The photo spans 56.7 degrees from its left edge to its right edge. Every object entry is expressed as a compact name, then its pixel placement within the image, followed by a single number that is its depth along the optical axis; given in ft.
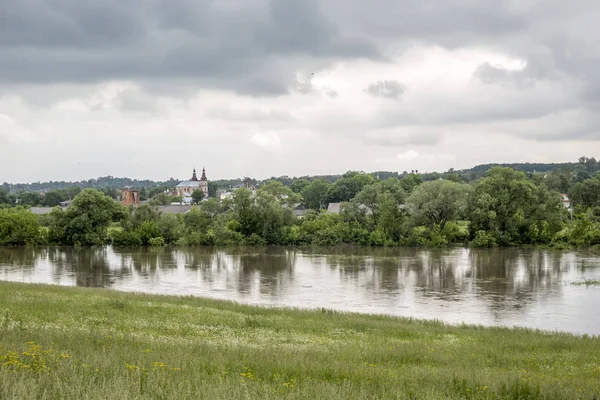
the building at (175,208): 449.48
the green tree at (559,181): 507.30
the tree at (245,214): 267.39
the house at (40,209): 442.09
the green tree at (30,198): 600.80
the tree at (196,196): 646.74
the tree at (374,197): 268.41
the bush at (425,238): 242.17
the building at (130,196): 490.53
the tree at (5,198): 545.64
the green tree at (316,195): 530.27
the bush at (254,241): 261.03
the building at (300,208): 470.35
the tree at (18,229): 254.06
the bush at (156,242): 259.80
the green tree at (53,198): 618.73
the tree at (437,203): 249.34
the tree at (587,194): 409.28
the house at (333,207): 394.54
